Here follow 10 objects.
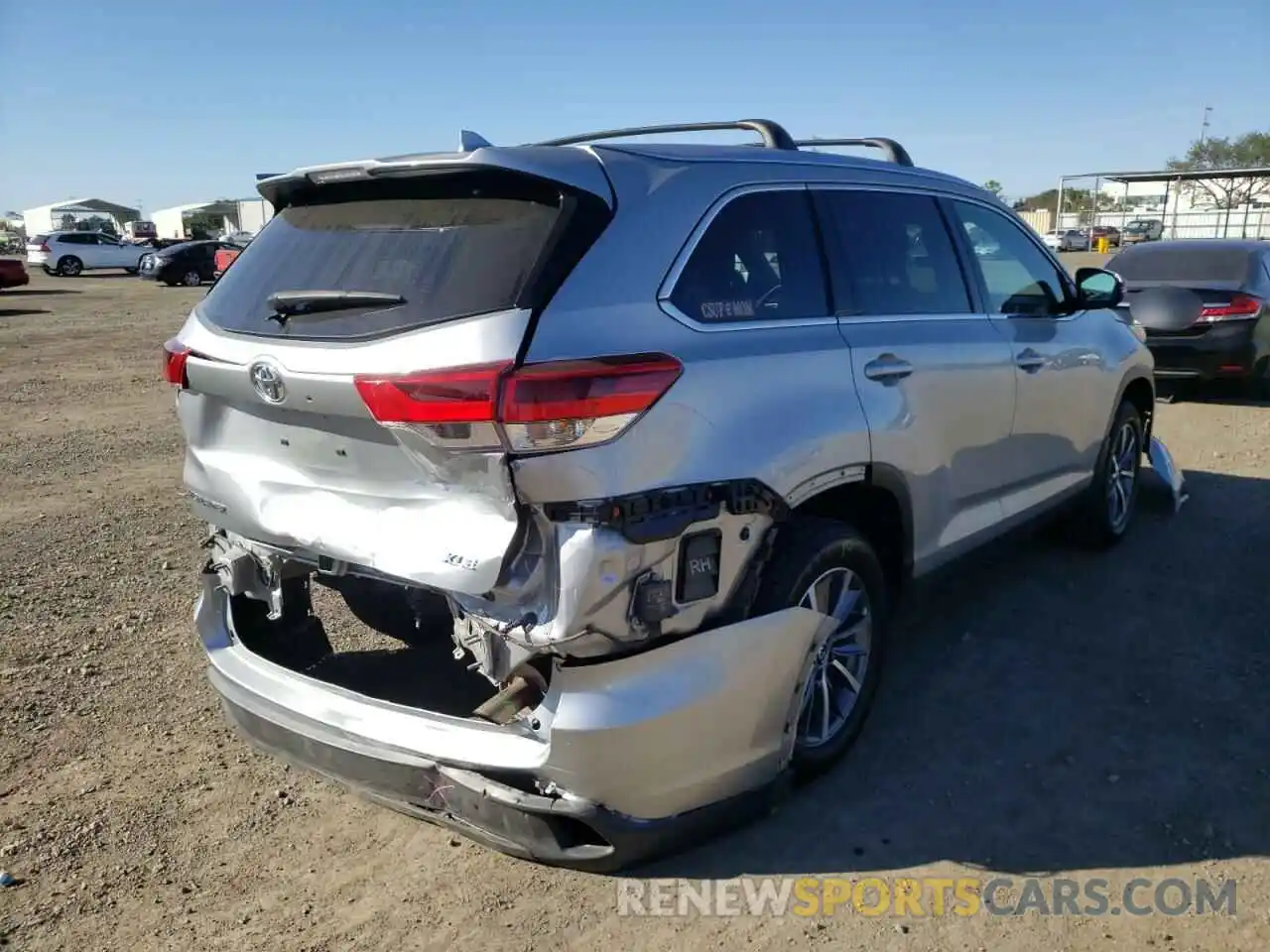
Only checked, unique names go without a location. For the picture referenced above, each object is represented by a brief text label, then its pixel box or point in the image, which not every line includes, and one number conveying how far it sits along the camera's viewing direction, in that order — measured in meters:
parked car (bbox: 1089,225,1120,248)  46.01
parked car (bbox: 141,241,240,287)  32.62
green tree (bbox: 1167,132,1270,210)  59.06
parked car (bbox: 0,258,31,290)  26.06
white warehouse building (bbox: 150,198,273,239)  74.39
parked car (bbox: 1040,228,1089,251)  47.03
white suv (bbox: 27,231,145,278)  36.75
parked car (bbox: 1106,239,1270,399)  9.56
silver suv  2.56
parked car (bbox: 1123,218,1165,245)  47.28
